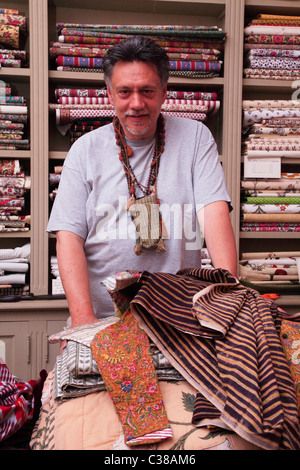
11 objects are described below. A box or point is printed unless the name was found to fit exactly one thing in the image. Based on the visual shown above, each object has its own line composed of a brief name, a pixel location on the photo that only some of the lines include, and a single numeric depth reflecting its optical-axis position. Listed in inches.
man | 50.9
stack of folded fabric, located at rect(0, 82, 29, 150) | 91.5
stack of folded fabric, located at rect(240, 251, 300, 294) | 95.7
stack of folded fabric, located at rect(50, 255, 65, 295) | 92.4
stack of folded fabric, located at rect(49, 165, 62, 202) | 92.7
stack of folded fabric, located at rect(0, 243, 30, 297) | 91.3
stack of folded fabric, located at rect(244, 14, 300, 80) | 95.7
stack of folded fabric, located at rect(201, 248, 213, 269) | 96.5
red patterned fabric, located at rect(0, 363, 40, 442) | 27.3
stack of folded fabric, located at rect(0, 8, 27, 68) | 89.4
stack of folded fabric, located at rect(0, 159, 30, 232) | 92.0
